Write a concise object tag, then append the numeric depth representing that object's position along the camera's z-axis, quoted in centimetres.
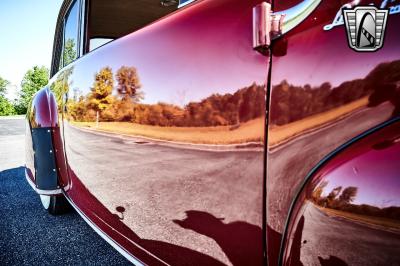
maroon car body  66
